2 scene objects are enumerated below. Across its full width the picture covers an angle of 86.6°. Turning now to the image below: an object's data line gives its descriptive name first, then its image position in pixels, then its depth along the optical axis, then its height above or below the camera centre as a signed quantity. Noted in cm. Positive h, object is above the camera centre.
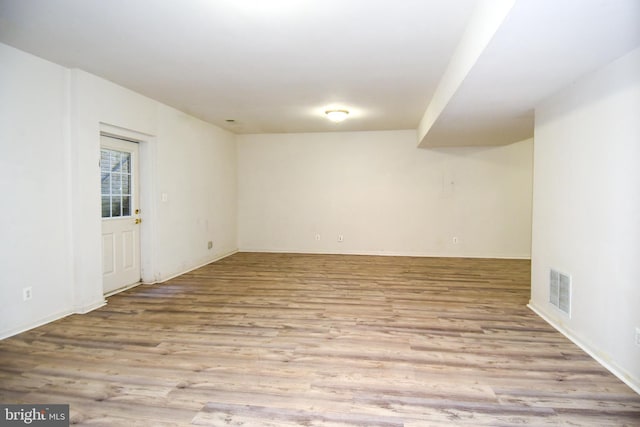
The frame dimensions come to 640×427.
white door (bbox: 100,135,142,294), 419 -12
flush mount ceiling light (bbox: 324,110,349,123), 511 +137
